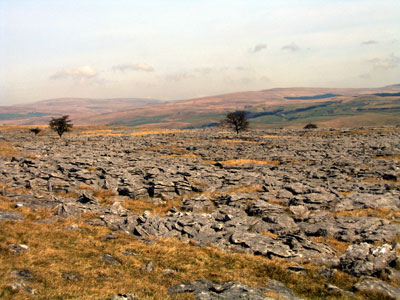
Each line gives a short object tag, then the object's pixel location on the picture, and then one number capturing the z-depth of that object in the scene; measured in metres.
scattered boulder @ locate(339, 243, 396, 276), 15.62
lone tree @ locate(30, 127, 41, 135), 136.89
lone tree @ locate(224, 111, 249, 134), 110.44
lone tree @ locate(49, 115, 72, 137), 112.69
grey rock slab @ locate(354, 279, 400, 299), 13.52
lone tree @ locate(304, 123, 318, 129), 166.18
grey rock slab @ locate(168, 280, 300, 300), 12.53
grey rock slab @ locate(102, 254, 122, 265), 16.04
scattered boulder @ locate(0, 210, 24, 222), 20.08
